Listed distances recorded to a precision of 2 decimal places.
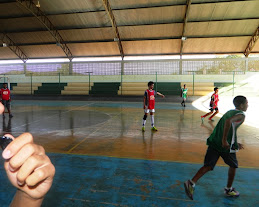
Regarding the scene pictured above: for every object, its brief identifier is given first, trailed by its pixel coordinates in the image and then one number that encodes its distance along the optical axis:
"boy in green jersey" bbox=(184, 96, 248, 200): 3.20
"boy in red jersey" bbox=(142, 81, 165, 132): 8.16
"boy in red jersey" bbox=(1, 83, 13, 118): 11.85
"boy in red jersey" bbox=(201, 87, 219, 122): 10.36
